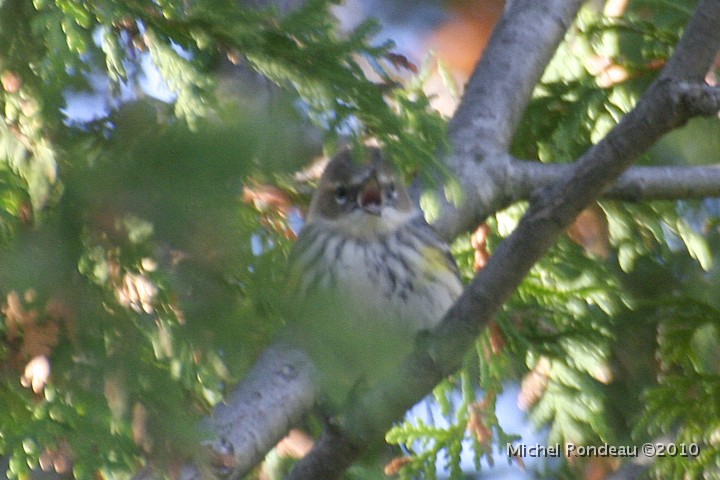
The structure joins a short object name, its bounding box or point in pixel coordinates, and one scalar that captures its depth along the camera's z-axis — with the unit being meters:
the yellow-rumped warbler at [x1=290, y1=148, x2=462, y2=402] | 7.11
